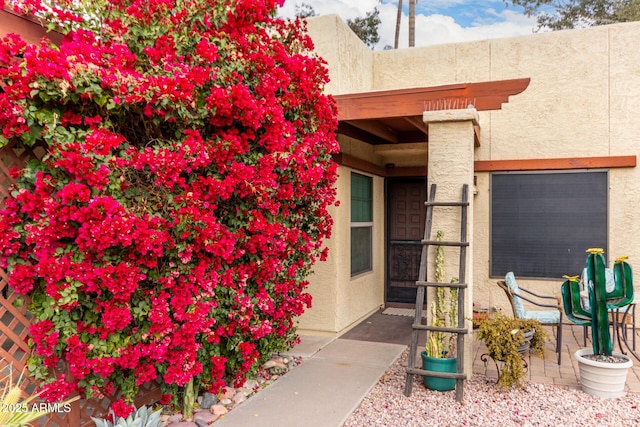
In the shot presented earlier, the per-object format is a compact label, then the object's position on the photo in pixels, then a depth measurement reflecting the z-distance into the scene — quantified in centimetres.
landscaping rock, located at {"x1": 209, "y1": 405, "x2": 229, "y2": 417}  373
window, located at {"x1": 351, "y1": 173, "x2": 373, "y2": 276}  656
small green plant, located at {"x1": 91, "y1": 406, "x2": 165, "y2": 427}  303
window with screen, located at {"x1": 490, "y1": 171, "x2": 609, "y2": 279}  641
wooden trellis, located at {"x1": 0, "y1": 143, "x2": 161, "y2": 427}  283
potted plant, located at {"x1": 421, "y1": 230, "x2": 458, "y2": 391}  409
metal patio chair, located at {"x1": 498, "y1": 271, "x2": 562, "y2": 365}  501
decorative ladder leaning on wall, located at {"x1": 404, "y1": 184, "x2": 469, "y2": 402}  398
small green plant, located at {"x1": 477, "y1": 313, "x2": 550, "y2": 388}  401
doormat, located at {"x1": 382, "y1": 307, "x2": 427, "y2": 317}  722
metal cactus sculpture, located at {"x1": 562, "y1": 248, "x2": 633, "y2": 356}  394
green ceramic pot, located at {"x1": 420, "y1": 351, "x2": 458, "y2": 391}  407
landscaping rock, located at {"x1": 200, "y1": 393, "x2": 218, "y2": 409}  383
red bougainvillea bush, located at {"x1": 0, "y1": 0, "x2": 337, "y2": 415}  275
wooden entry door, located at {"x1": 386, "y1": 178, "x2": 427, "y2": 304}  761
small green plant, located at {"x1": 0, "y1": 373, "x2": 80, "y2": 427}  213
